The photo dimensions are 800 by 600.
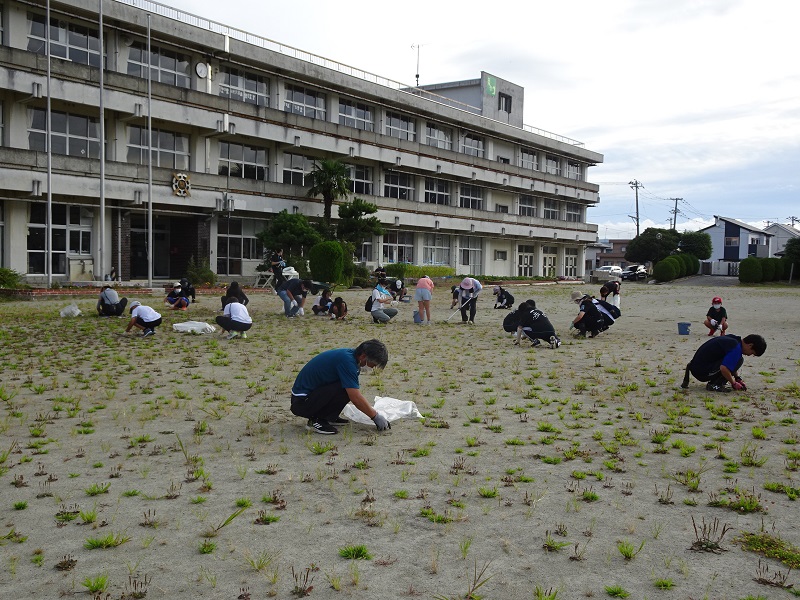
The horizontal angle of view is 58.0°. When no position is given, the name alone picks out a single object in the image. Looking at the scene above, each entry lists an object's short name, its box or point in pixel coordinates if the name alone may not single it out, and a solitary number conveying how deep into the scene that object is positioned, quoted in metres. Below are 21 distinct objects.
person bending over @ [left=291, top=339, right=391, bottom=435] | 7.64
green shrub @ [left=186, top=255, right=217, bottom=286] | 34.09
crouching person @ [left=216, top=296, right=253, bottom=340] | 15.97
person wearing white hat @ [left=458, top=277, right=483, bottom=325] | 21.34
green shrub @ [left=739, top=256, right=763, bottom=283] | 62.38
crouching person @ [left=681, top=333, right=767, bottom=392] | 10.16
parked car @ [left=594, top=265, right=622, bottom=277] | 72.67
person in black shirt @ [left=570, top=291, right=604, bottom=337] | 17.67
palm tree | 42.00
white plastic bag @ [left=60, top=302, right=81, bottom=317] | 19.77
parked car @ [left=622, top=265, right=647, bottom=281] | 73.12
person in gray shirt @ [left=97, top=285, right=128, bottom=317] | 20.11
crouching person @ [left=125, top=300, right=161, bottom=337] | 15.98
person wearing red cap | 17.77
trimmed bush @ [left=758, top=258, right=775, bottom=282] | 62.94
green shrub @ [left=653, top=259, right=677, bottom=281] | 68.38
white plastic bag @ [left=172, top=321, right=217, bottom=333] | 17.08
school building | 32.19
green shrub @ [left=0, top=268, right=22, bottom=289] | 26.52
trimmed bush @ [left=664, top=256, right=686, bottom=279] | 69.81
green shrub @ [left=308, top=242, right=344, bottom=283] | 36.78
